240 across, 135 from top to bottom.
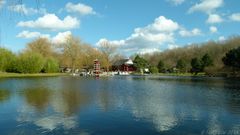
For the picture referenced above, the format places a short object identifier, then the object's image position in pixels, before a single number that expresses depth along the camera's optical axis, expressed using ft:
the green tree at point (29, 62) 136.67
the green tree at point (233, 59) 108.42
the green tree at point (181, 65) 166.23
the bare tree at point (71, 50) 161.92
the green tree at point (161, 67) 186.03
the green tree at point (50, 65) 150.24
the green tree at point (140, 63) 189.58
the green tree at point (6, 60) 132.73
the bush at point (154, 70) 182.73
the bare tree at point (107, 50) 185.78
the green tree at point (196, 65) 145.30
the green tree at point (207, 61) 139.84
